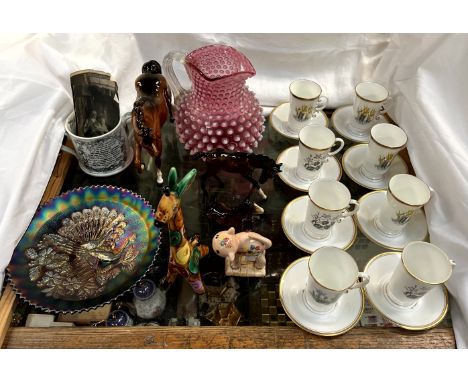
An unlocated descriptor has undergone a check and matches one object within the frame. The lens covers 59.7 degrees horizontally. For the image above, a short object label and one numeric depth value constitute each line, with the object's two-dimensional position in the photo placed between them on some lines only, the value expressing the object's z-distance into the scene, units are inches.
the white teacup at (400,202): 27.3
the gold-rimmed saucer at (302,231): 28.0
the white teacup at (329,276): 23.4
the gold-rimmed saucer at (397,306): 24.8
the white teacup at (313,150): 29.6
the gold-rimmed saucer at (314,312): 24.2
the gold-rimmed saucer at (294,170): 31.6
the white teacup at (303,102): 33.4
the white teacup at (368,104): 33.9
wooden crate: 23.9
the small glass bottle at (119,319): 25.1
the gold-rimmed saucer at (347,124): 35.3
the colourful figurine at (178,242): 21.3
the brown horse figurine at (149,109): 28.0
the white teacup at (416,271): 23.8
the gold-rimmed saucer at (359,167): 32.0
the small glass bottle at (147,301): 25.2
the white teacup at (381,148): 30.5
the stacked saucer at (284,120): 35.7
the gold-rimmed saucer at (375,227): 28.6
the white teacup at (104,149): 29.9
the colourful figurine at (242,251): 24.5
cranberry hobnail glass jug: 28.0
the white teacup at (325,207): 26.3
